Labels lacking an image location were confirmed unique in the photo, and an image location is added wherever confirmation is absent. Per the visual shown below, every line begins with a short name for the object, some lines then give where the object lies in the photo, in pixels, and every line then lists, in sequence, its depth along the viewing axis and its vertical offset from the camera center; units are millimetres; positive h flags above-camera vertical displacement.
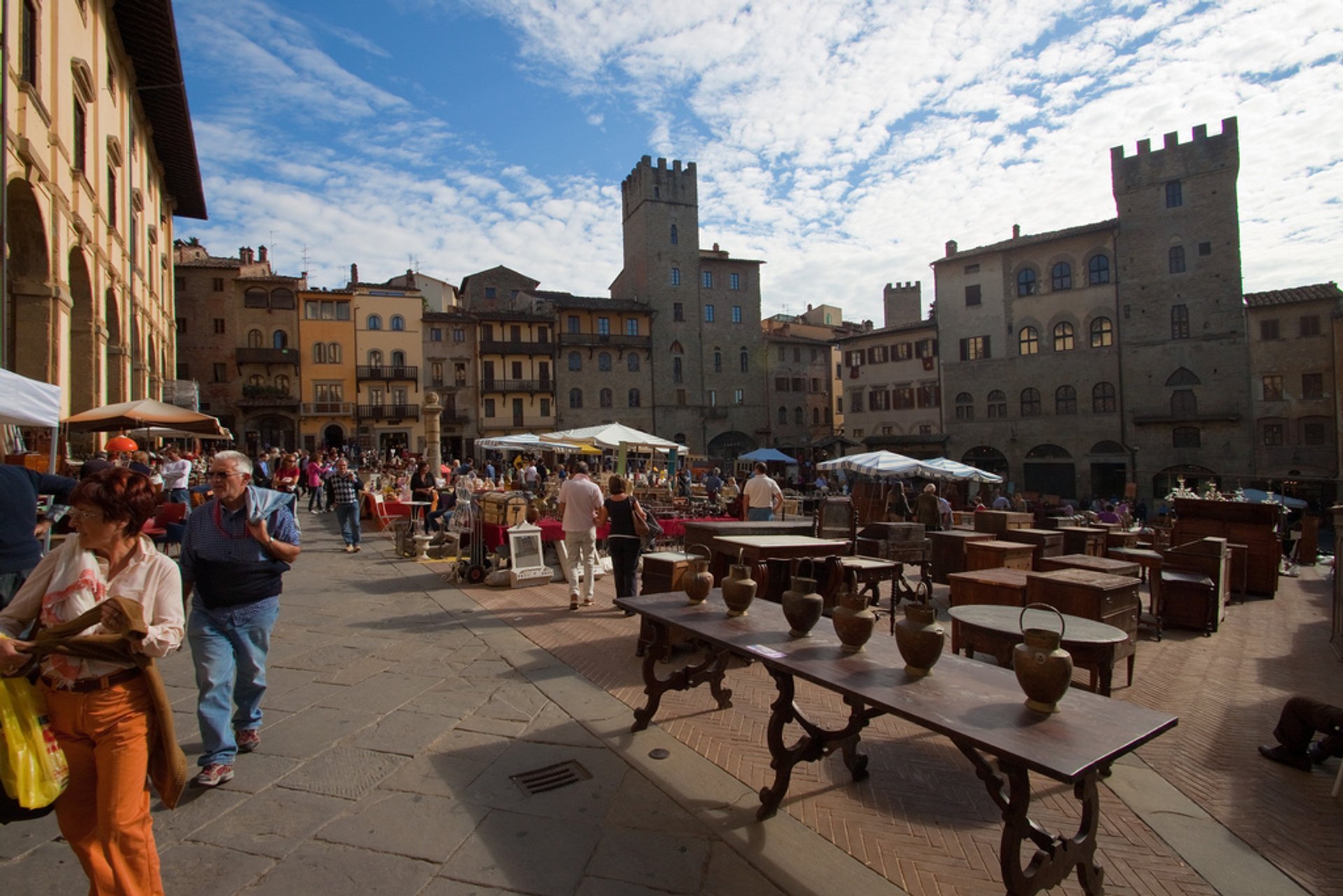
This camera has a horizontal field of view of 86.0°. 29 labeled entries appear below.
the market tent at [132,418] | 9508 +762
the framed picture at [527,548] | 8828 -1053
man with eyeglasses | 3449 -572
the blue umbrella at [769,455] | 28219 +64
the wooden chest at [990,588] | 5875 -1150
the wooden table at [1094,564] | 6664 -1096
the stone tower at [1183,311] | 30484 +5898
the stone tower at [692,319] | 46469 +9223
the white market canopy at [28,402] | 5367 +582
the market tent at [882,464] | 16781 -230
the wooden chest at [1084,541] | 9516 -1222
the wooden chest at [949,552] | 9312 -1317
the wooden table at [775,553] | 5949 -818
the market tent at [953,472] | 17844 -502
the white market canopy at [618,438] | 15805 +521
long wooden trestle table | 2352 -965
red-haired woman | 2320 -694
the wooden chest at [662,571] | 6504 -1028
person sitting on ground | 3916 -1619
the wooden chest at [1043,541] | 8695 -1126
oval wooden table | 4074 -1159
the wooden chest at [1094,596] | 5355 -1136
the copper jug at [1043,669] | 2543 -783
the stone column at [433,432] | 16617 +825
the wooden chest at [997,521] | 10500 -1050
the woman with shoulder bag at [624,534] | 6857 -706
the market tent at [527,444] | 17872 +542
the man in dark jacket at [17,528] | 3869 -278
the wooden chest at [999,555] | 8195 -1208
